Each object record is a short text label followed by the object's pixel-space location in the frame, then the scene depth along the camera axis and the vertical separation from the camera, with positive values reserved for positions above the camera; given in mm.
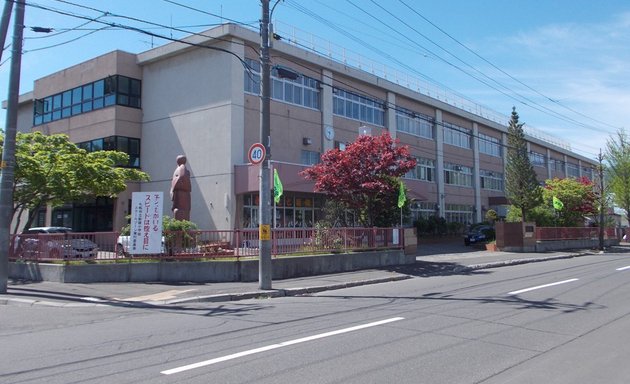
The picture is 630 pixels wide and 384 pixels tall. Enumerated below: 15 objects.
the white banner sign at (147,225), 16578 +410
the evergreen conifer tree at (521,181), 37688 +3954
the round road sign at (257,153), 14797 +2389
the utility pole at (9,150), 14312 +2459
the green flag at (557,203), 37219 +2276
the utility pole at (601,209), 37800 +1856
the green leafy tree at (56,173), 20000 +2589
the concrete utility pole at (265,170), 14680 +1944
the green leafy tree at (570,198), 38906 +2772
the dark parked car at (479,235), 37978 +33
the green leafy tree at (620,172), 49562 +6041
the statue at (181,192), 20422 +1788
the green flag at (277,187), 20047 +1932
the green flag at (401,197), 21406 +1603
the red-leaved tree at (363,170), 21109 +2707
